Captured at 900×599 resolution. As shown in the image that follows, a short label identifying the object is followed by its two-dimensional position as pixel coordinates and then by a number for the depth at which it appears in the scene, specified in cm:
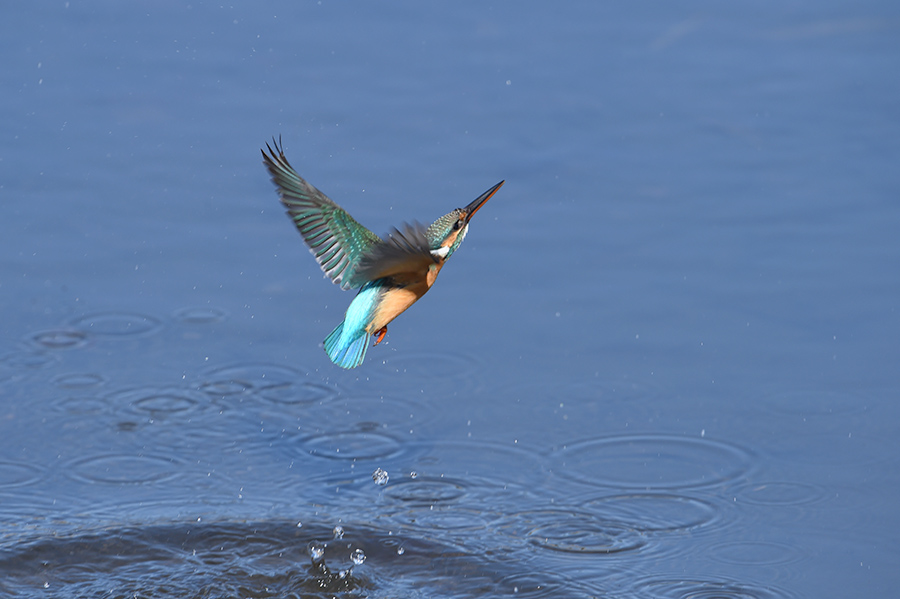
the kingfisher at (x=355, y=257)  848
